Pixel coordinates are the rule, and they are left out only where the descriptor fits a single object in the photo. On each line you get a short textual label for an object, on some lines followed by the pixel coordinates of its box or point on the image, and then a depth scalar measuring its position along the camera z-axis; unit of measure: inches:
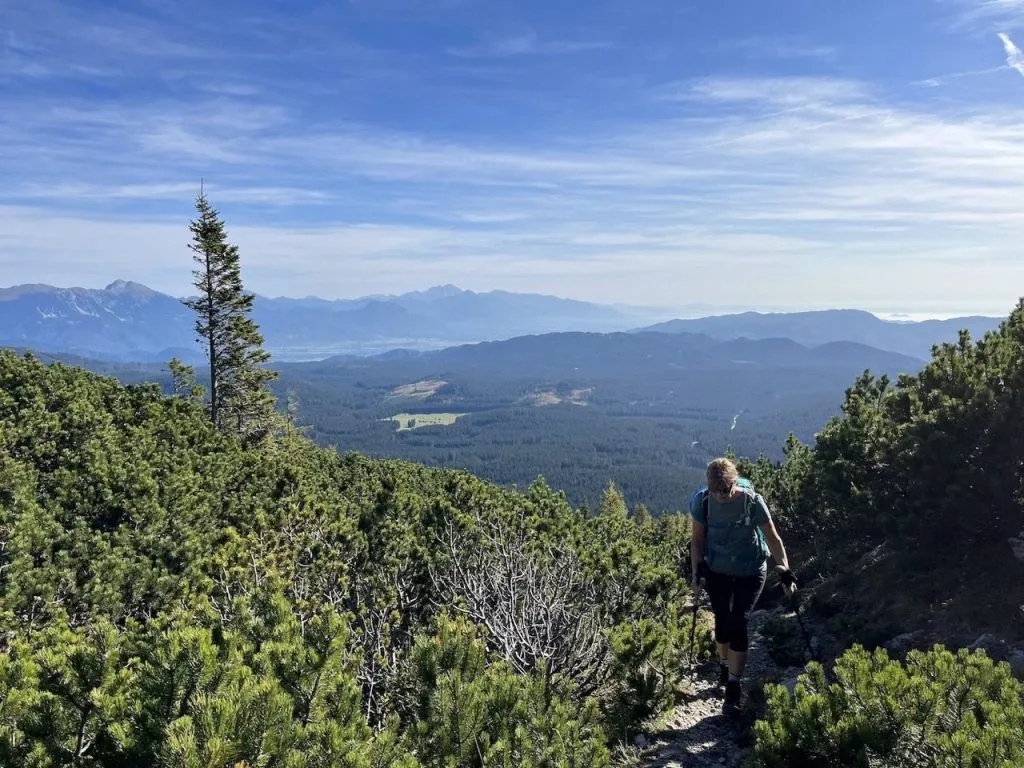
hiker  210.1
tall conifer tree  1005.2
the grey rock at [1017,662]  224.2
